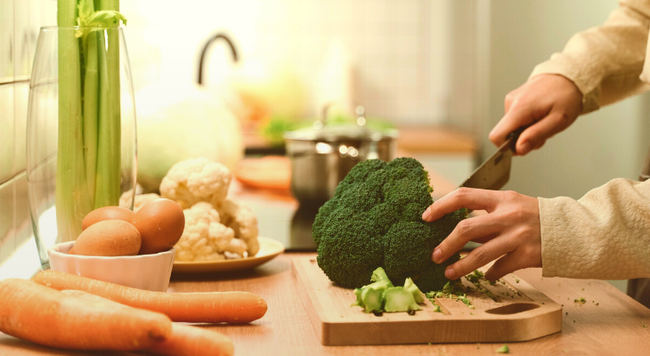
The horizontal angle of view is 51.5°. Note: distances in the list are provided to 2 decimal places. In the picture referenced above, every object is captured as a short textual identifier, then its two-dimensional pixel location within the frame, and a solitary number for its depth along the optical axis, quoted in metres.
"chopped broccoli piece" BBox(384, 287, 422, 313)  0.89
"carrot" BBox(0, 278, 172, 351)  0.72
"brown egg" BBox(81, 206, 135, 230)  0.93
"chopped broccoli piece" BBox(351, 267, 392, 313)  0.88
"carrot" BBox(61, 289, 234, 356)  0.74
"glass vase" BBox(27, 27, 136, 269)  1.00
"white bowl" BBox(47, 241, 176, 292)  0.88
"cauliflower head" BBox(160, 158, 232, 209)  1.20
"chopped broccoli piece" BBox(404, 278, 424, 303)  0.92
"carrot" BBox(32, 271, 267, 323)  0.86
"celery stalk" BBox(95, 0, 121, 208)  1.05
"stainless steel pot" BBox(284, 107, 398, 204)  1.70
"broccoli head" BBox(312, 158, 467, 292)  0.99
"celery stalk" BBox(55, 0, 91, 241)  1.02
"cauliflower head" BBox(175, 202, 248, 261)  1.16
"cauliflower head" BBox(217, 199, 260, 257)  1.22
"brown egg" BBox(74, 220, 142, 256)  0.88
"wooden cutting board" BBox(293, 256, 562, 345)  0.84
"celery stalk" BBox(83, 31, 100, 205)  1.04
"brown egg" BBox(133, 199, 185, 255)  0.90
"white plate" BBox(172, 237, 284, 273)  1.14
